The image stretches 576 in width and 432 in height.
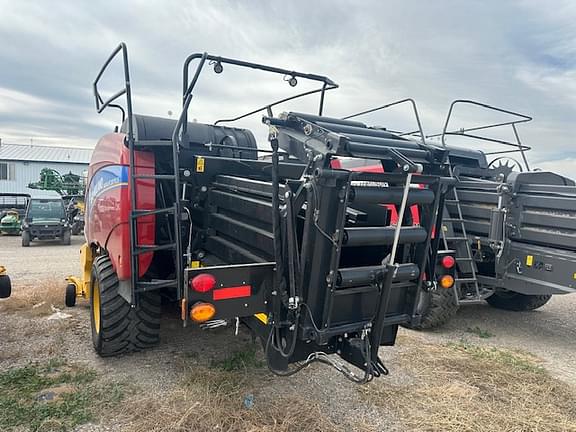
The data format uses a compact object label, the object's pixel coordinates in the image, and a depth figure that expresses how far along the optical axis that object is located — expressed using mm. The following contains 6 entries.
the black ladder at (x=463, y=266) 5241
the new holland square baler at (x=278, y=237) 2533
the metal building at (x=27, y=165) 29828
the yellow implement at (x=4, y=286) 4344
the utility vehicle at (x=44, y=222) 14094
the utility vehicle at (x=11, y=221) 17109
